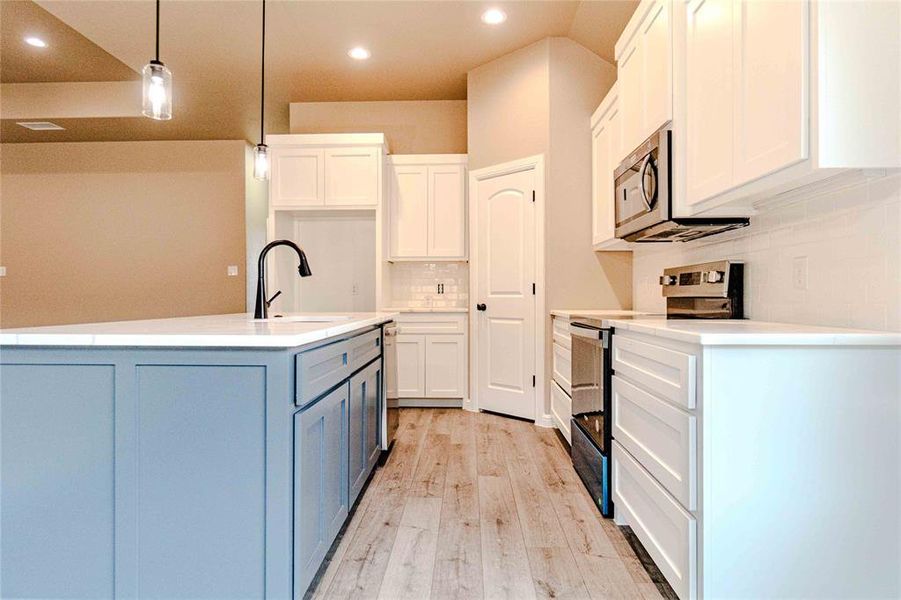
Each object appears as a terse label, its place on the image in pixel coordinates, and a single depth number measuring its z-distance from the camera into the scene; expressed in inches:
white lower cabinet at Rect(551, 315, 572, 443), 123.0
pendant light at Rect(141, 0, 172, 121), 74.3
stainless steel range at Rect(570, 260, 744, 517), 85.6
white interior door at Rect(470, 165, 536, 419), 151.9
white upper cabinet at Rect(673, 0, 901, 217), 51.8
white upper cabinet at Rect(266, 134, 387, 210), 172.2
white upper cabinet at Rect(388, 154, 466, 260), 177.9
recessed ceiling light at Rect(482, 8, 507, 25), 134.3
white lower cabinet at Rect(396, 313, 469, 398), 172.1
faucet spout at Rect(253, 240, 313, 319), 83.4
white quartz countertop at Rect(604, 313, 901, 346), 51.0
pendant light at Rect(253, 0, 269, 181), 112.0
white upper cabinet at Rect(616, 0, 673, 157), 86.1
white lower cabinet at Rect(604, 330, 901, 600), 51.4
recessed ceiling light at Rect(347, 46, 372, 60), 153.5
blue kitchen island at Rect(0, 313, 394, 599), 52.9
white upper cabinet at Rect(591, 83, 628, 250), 122.9
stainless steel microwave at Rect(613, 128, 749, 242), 86.4
